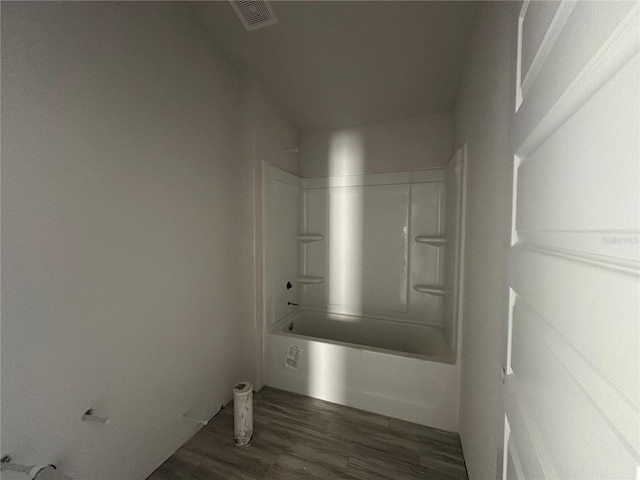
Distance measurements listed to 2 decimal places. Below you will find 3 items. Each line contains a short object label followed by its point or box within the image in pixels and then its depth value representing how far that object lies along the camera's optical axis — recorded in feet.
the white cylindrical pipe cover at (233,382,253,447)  4.84
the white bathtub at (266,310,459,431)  5.21
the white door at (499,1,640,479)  0.87
